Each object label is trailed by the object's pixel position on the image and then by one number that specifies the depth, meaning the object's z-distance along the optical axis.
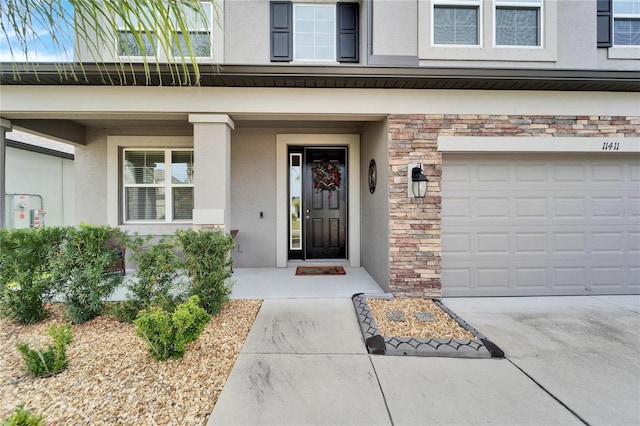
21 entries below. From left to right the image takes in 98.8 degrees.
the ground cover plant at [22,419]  1.49
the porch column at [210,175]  4.36
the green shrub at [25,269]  3.25
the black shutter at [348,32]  4.67
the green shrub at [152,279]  3.28
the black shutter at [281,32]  4.48
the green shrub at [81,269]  3.29
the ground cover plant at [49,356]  2.34
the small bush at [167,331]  2.53
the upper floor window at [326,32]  4.65
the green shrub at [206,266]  3.51
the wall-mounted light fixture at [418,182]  4.12
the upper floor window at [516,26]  4.32
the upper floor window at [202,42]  4.23
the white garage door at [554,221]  4.46
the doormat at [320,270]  5.50
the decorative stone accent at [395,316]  3.51
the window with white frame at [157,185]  5.99
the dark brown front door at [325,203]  6.40
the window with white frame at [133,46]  4.39
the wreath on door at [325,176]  6.40
